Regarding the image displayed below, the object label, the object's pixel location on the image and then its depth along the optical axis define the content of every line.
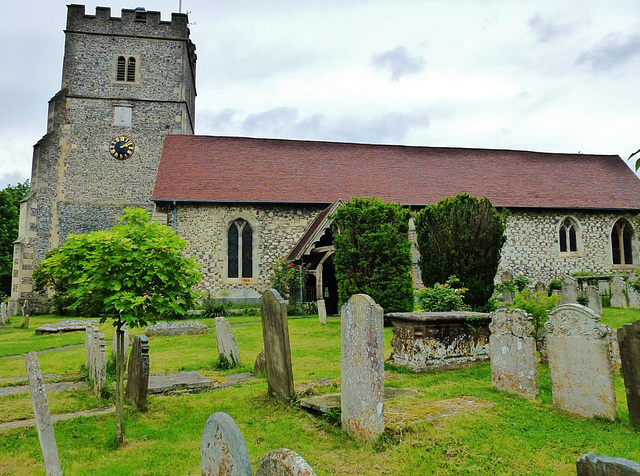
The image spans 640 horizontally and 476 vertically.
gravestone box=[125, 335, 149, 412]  6.02
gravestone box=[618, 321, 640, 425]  4.98
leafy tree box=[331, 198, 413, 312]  13.40
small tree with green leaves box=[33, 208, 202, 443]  5.06
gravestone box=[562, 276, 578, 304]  14.91
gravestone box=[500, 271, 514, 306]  19.00
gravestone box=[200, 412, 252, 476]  2.73
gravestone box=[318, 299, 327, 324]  14.69
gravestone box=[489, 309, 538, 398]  6.18
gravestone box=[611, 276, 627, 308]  16.28
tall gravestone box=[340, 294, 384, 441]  4.71
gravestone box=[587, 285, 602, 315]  14.36
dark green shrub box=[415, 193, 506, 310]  13.56
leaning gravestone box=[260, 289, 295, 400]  6.08
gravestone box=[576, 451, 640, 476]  2.46
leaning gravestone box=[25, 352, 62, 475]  3.87
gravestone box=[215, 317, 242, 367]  8.80
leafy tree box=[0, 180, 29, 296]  32.38
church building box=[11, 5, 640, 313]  20.02
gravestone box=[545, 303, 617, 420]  5.22
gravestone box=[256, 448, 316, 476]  2.43
